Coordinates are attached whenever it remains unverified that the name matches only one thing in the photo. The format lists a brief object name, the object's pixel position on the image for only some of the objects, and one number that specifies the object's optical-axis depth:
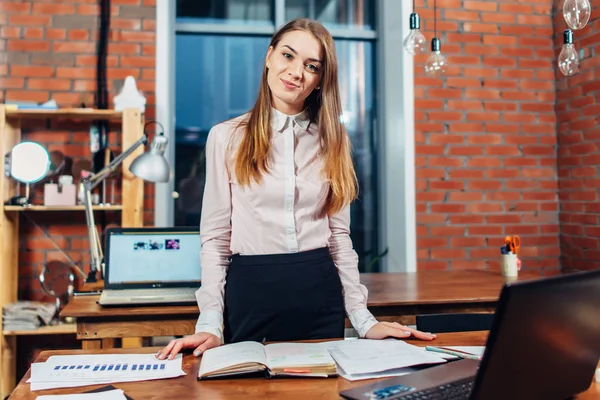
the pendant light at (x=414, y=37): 2.53
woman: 1.51
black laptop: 0.78
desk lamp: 2.65
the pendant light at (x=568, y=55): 2.35
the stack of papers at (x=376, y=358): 1.12
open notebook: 1.11
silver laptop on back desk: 2.24
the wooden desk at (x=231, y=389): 1.02
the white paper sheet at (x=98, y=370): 1.08
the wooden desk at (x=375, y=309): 2.02
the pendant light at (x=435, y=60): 2.65
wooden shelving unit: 2.85
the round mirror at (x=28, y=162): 2.91
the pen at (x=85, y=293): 2.34
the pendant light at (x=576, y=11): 2.04
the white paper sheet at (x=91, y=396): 0.98
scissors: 2.83
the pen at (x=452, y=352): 1.23
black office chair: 1.72
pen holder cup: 2.84
